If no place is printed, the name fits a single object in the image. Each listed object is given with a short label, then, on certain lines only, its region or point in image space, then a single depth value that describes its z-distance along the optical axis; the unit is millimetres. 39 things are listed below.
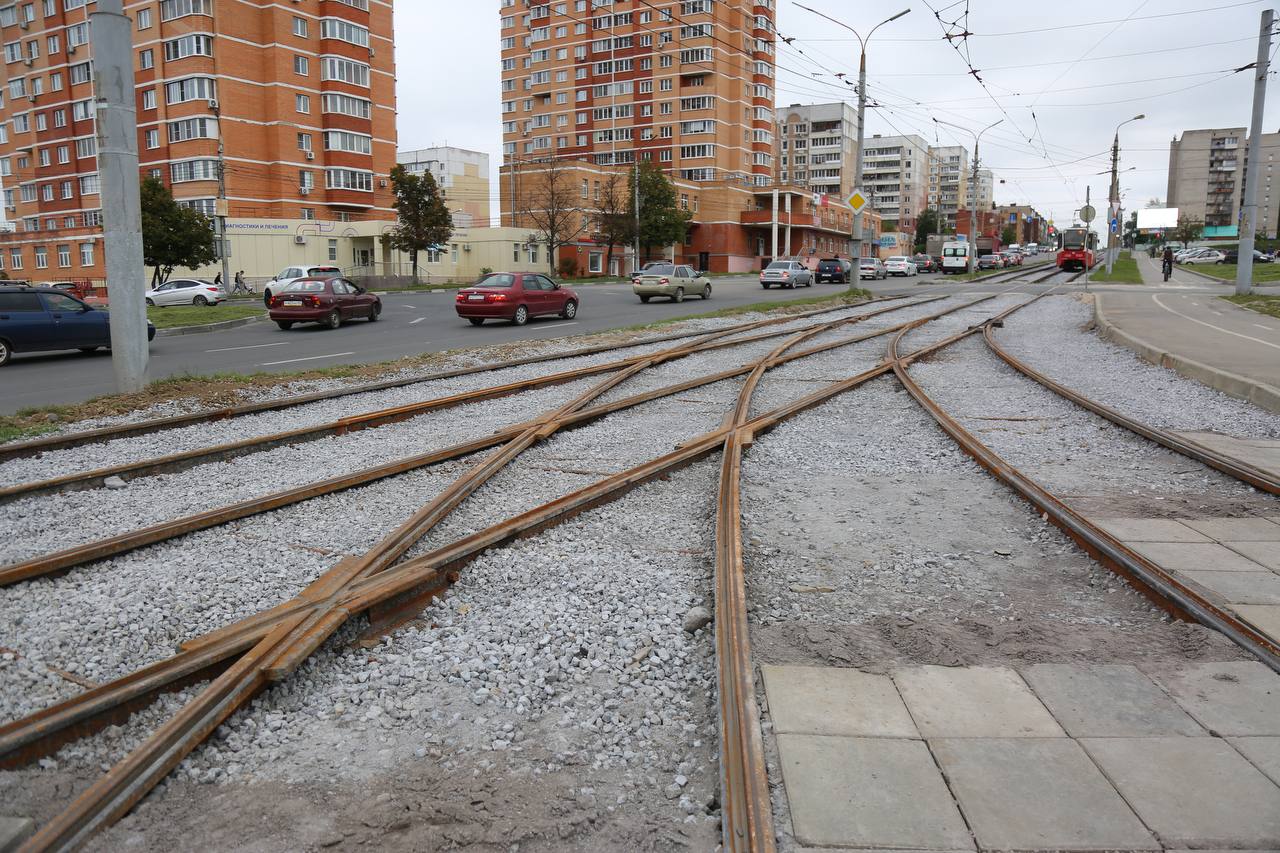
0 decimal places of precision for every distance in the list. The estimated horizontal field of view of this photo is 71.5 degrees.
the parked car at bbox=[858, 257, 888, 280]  55591
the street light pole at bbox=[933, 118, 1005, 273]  54925
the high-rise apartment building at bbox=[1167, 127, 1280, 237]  149125
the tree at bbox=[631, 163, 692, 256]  68625
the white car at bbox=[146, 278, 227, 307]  37094
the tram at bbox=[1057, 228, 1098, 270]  61844
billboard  137775
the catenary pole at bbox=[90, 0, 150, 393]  9984
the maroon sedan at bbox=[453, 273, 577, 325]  23125
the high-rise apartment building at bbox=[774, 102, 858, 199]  134375
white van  65750
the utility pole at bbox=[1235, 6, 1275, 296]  26672
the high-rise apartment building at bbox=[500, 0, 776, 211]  82500
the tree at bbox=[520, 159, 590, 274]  66312
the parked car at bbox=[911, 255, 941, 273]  75569
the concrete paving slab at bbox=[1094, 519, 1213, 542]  5295
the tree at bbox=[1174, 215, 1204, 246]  126750
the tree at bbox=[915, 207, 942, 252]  137625
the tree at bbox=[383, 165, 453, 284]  54312
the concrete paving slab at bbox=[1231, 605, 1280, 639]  3900
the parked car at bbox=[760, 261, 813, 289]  43344
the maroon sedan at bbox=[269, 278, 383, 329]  22953
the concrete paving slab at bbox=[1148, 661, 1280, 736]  3141
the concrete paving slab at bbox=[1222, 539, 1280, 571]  4852
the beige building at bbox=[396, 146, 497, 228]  94125
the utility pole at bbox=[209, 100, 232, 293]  45062
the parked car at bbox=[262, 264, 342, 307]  35938
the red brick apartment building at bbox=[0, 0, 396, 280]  57781
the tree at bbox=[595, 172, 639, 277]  67375
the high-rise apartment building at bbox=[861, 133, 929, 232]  163000
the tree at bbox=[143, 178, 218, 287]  45875
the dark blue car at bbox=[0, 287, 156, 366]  16109
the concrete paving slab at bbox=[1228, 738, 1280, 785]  2846
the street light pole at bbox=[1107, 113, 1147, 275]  54125
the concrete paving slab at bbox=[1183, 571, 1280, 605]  4305
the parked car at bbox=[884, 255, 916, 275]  62656
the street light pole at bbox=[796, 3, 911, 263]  30219
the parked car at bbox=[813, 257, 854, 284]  51312
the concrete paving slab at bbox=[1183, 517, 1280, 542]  5348
